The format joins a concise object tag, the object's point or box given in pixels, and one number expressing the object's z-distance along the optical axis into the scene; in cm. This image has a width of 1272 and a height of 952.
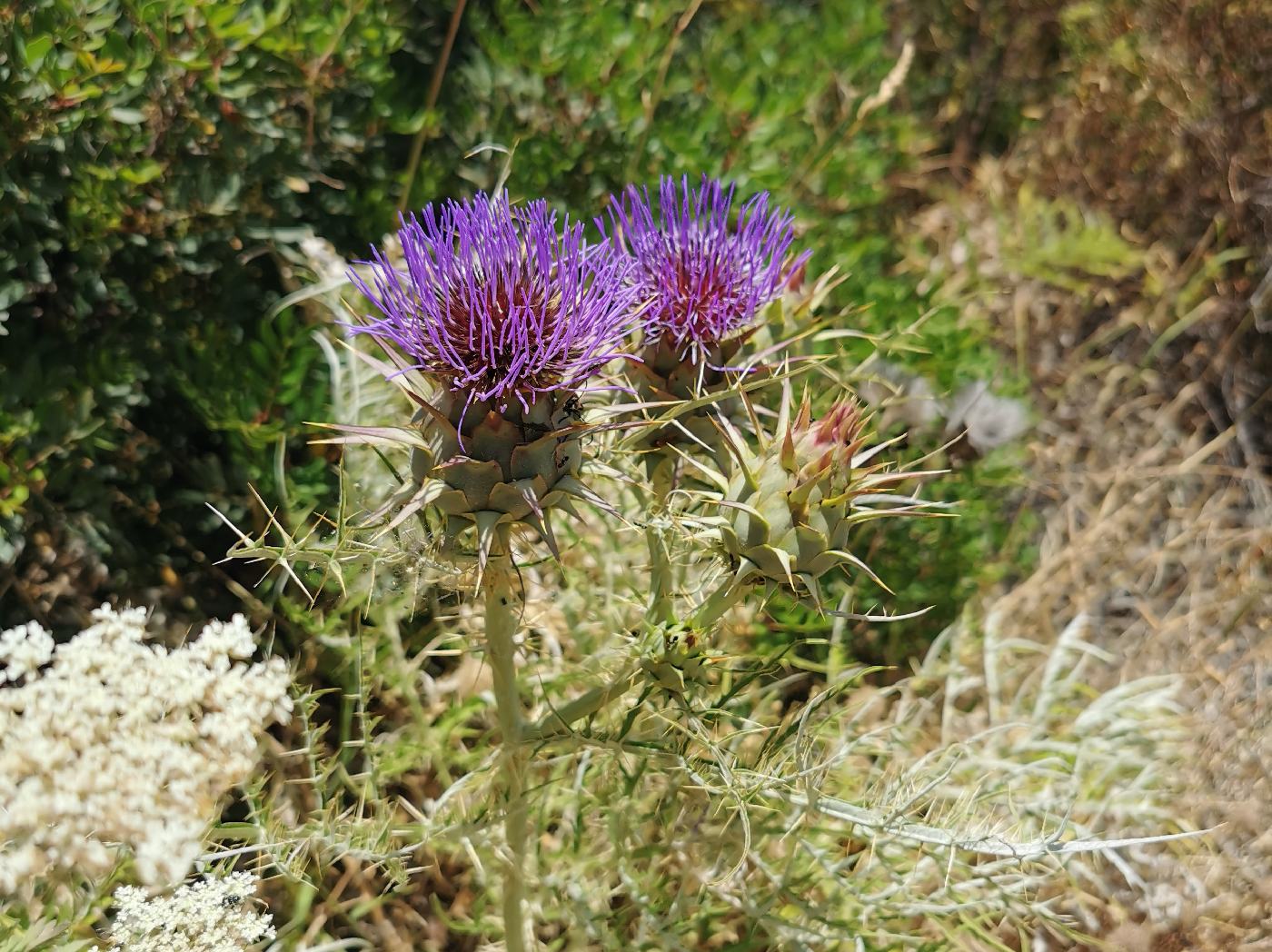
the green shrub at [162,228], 46
